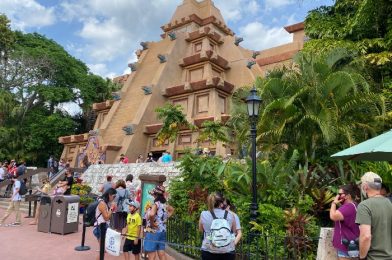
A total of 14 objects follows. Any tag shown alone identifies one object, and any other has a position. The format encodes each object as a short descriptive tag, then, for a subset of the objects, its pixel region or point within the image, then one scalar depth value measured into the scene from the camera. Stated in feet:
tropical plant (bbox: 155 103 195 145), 63.26
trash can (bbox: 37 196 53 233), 33.32
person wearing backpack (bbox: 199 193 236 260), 13.62
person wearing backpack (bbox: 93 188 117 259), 20.77
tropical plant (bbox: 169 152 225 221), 30.07
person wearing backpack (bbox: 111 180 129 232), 27.53
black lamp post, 23.70
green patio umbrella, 16.14
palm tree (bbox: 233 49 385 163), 30.89
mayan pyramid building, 78.89
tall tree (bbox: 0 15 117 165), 103.24
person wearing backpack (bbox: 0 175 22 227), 36.09
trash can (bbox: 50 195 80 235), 32.53
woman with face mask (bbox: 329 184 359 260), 13.46
